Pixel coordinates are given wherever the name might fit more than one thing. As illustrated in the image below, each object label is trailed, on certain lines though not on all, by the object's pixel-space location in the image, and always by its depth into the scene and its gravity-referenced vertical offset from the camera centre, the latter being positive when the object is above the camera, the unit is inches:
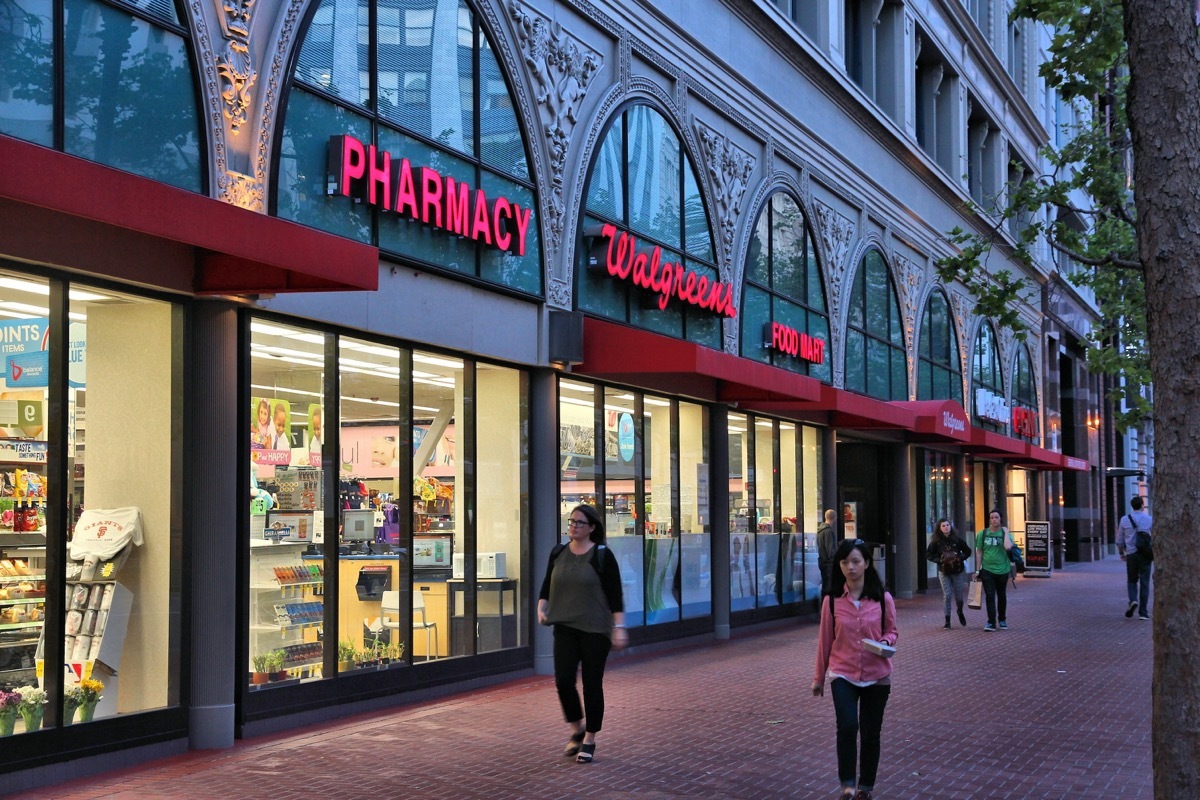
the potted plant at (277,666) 459.8 -59.2
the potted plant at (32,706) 366.9 -57.5
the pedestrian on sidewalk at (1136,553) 933.2 -49.6
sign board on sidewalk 1557.6 -75.0
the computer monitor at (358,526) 507.2 -13.7
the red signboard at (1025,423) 1754.4 +77.9
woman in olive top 404.5 -39.1
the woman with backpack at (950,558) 878.4 -48.1
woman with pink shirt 333.4 -43.3
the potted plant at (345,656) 495.2 -60.4
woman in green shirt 844.6 -51.8
